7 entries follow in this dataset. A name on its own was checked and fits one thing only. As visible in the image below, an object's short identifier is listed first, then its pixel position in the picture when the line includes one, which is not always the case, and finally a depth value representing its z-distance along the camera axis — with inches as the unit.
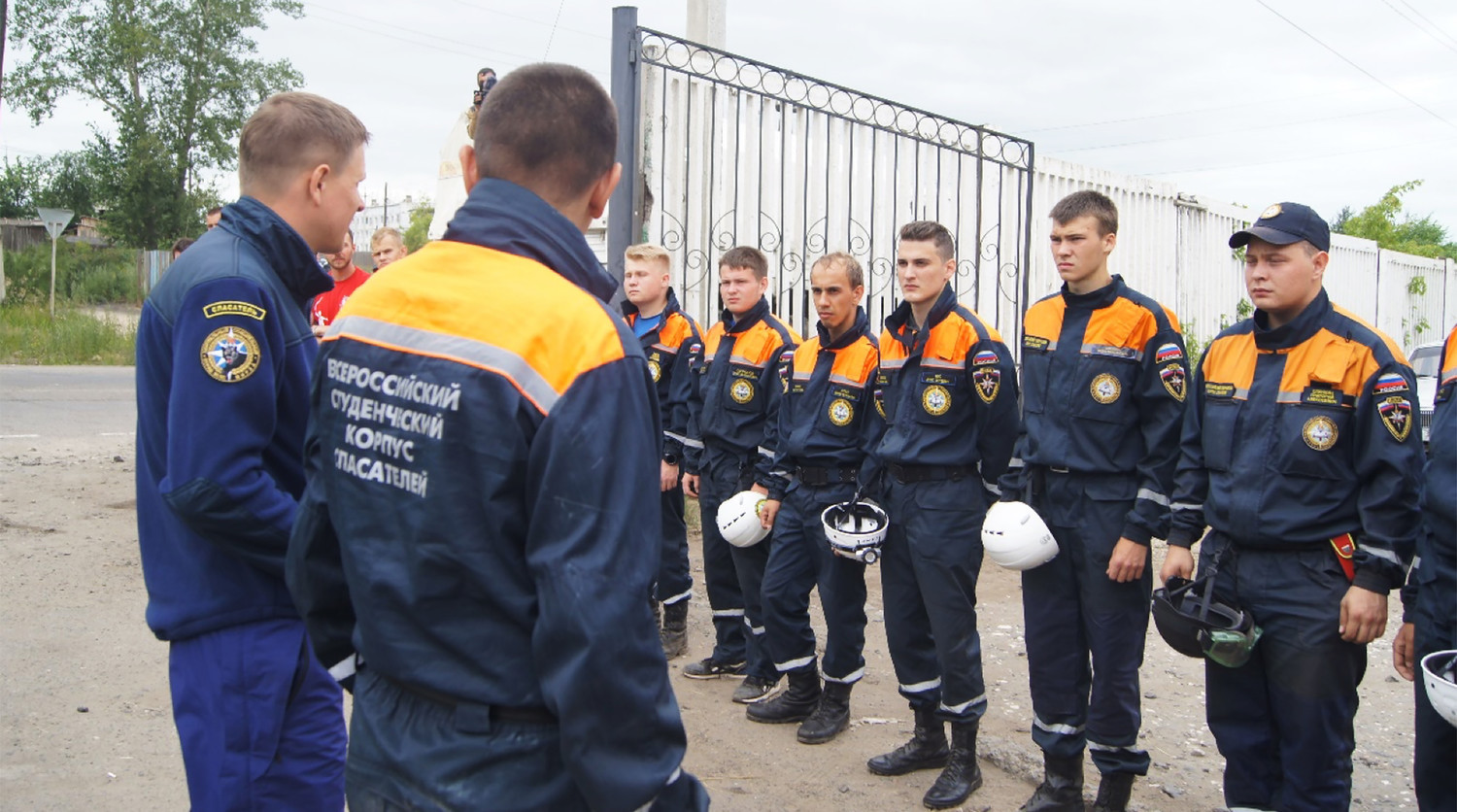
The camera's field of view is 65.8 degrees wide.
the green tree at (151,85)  1443.2
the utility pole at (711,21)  329.7
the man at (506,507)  69.9
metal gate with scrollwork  292.4
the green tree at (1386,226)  831.7
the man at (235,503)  101.3
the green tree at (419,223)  2752.0
